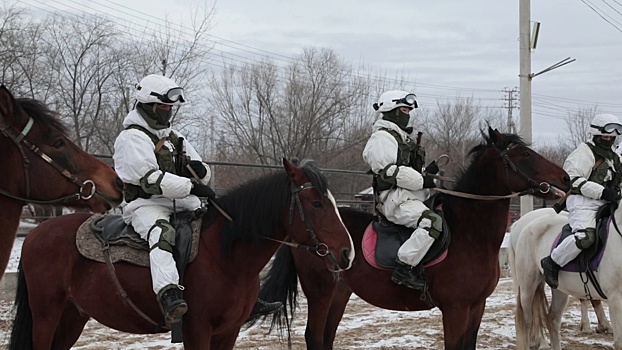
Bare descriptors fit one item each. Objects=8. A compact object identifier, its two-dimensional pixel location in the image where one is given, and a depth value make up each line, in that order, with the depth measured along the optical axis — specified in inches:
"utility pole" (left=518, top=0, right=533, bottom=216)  645.3
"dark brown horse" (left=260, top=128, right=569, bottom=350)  251.4
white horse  319.6
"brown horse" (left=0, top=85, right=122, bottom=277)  149.8
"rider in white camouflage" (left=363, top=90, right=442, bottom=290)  251.6
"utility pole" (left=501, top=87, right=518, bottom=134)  2247.8
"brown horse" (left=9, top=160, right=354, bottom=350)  191.8
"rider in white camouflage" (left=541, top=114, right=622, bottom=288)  287.3
